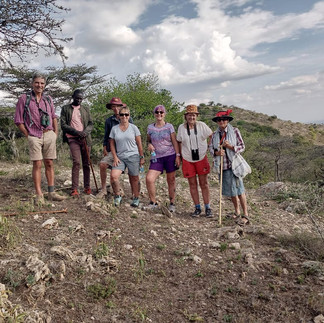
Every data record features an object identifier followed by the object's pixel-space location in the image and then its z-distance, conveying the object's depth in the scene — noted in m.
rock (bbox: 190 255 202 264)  4.04
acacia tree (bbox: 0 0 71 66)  5.23
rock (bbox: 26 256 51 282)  3.21
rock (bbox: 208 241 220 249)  4.49
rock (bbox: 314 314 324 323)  3.04
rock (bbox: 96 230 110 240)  4.30
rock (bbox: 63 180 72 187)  6.65
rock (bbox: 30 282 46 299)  3.02
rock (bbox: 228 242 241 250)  4.46
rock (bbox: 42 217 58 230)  4.35
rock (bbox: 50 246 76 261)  3.64
